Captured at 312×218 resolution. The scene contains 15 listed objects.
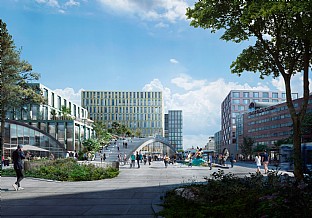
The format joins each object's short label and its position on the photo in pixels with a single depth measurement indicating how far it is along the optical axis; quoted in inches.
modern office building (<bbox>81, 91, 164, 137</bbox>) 6466.5
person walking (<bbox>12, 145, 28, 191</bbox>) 559.8
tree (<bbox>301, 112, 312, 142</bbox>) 2305.6
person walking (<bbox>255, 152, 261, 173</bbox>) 1096.7
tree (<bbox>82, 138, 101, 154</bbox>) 2568.9
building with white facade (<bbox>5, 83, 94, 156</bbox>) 2751.0
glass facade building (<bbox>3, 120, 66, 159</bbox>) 2018.9
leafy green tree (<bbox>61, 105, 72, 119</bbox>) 3253.9
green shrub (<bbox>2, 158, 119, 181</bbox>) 771.8
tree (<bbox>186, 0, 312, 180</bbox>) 448.8
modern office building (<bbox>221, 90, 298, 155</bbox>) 5064.0
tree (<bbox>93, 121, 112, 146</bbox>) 2928.6
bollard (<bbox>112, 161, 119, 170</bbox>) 1109.8
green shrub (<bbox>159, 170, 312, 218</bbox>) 254.8
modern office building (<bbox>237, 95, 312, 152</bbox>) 3684.8
